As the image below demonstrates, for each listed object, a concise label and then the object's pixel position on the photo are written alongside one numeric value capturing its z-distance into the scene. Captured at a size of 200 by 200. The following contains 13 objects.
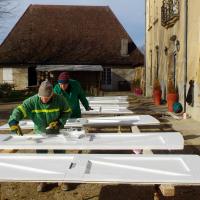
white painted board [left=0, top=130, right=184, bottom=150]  3.22
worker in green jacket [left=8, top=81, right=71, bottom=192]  3.48
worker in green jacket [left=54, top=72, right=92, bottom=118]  4.63
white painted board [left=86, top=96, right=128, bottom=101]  9.02
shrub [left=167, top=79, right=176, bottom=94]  10.04
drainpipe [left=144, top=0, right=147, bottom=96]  16.27
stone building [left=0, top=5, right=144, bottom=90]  21.57
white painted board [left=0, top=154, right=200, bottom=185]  2.27
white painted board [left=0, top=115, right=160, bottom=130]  4.67
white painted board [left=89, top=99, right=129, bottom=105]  7.96
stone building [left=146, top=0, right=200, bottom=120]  8.24
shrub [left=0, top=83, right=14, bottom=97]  17.09
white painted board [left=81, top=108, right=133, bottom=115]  6.19
